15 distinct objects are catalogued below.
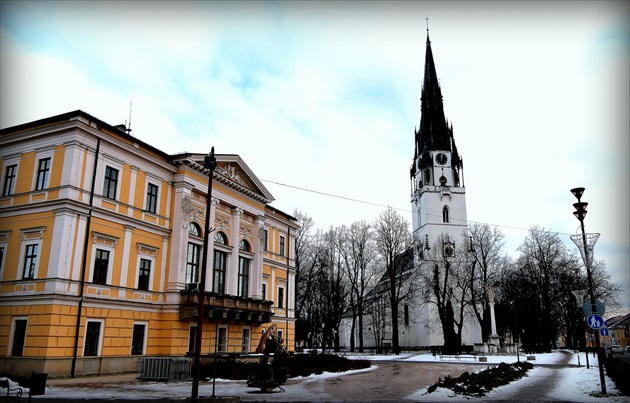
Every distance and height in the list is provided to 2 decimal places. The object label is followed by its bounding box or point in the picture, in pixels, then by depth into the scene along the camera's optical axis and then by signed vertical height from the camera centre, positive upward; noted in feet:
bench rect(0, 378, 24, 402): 43.78 -6.91
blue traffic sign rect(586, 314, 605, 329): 57.15 +0.25
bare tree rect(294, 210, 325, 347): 189.06 +20.84
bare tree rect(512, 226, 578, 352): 196.85 +20.51
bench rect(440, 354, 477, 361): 155.94 -11.42
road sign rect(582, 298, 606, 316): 58.34 +1.81
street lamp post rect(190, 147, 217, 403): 43.86 +0.82
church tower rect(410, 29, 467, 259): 248.52 +75.43
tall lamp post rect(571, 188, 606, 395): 63.67 +13.45
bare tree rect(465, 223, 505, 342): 199.82 +23.90
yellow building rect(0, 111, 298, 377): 78.69 +12.45
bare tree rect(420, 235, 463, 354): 188.14 +17.67
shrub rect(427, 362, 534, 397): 57.71 -7.78
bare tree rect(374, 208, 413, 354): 193.36 +31.45
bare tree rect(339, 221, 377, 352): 195.52 +25.70
